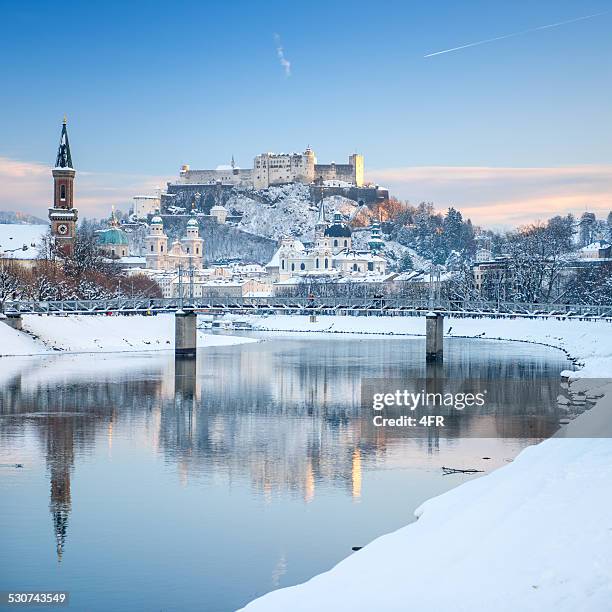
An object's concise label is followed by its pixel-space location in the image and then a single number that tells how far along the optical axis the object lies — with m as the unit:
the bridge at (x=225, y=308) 80.38
